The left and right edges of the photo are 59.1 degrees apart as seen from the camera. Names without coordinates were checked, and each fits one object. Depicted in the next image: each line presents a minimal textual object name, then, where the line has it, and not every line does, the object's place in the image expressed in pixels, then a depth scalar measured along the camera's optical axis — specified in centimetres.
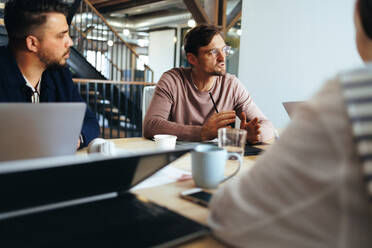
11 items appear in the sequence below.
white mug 87
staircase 579
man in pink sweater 202
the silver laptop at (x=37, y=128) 82
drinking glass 118
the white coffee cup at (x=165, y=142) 138
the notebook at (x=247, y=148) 141
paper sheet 92
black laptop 54
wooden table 59
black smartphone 78
